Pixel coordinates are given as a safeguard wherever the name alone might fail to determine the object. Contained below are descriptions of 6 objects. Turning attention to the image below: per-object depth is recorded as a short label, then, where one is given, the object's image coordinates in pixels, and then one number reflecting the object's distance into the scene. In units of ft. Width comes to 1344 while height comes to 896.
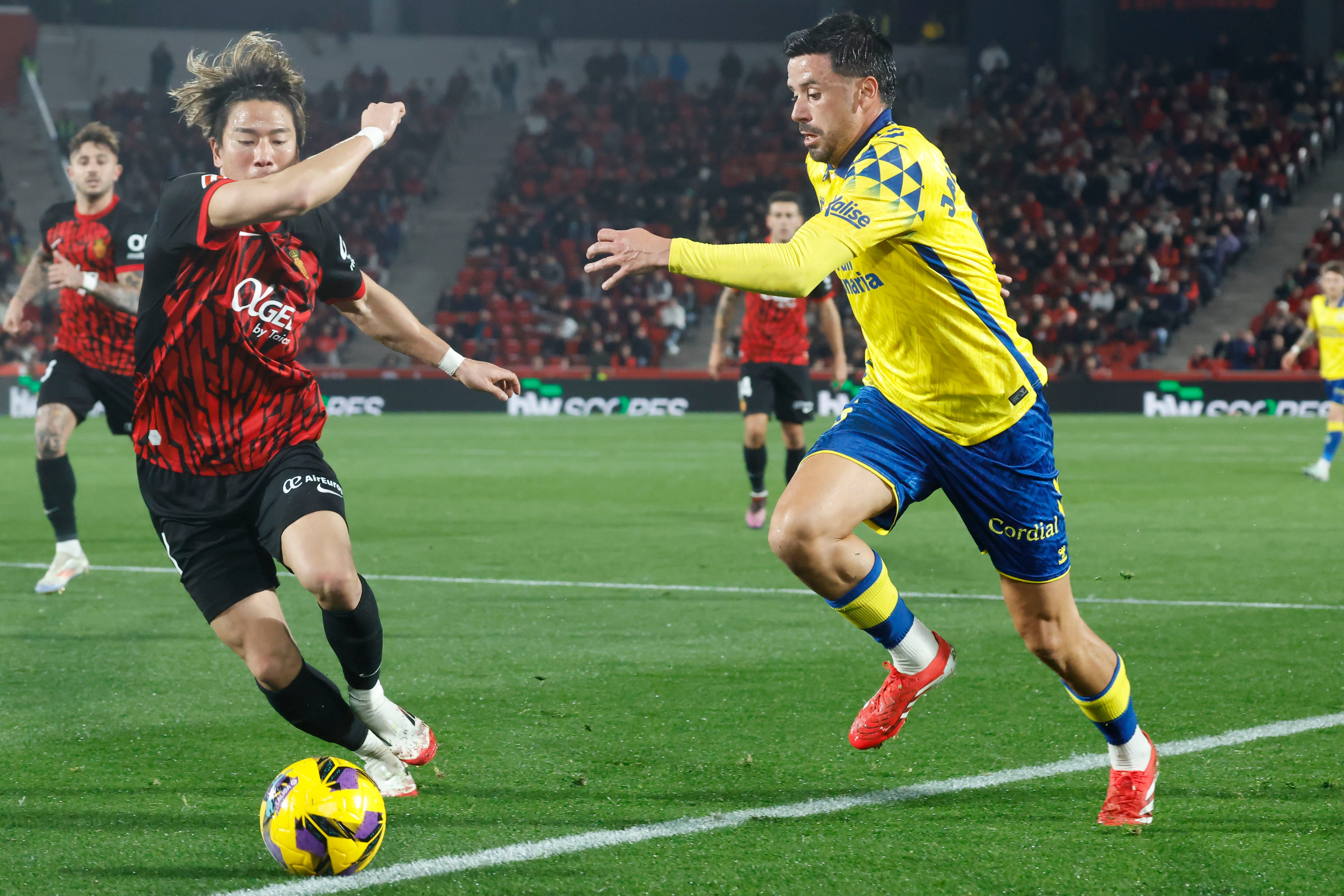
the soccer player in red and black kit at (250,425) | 26.02
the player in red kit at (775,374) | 75.77
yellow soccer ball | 22.80
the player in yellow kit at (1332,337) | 100.17
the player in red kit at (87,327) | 52.80
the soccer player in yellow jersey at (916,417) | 26.05
